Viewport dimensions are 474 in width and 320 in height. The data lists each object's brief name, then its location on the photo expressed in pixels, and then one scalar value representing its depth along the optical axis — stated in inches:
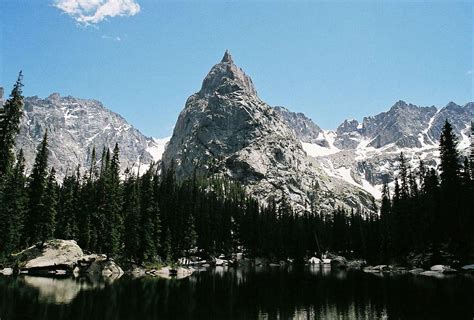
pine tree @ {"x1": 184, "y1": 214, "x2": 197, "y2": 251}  3999.8
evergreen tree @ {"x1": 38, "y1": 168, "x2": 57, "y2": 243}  2945.4
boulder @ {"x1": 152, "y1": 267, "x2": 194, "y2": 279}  3088.1
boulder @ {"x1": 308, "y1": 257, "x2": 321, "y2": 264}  5691.9
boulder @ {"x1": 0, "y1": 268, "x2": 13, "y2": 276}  2517.8
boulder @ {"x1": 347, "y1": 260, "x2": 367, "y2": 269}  4713.6
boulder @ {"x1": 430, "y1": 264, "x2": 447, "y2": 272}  2895.2
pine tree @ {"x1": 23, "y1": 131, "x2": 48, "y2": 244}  3021.7
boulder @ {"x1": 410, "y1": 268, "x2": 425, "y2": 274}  3094.2
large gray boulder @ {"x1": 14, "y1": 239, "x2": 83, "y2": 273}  2719.0
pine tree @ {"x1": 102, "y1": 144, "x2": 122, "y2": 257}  3063.5
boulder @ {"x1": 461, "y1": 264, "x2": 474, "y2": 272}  2625.7
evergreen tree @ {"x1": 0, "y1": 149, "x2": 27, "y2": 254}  2753.4
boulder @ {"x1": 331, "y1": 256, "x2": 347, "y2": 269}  5022.1
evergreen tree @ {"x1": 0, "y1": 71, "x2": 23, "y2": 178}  2009.4
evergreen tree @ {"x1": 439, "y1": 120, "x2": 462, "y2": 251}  2957.7
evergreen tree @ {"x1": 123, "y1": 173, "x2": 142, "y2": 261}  3154.5
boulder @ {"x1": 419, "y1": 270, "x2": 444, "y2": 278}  2725.4
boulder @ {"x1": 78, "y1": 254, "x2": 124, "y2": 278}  2920.8
